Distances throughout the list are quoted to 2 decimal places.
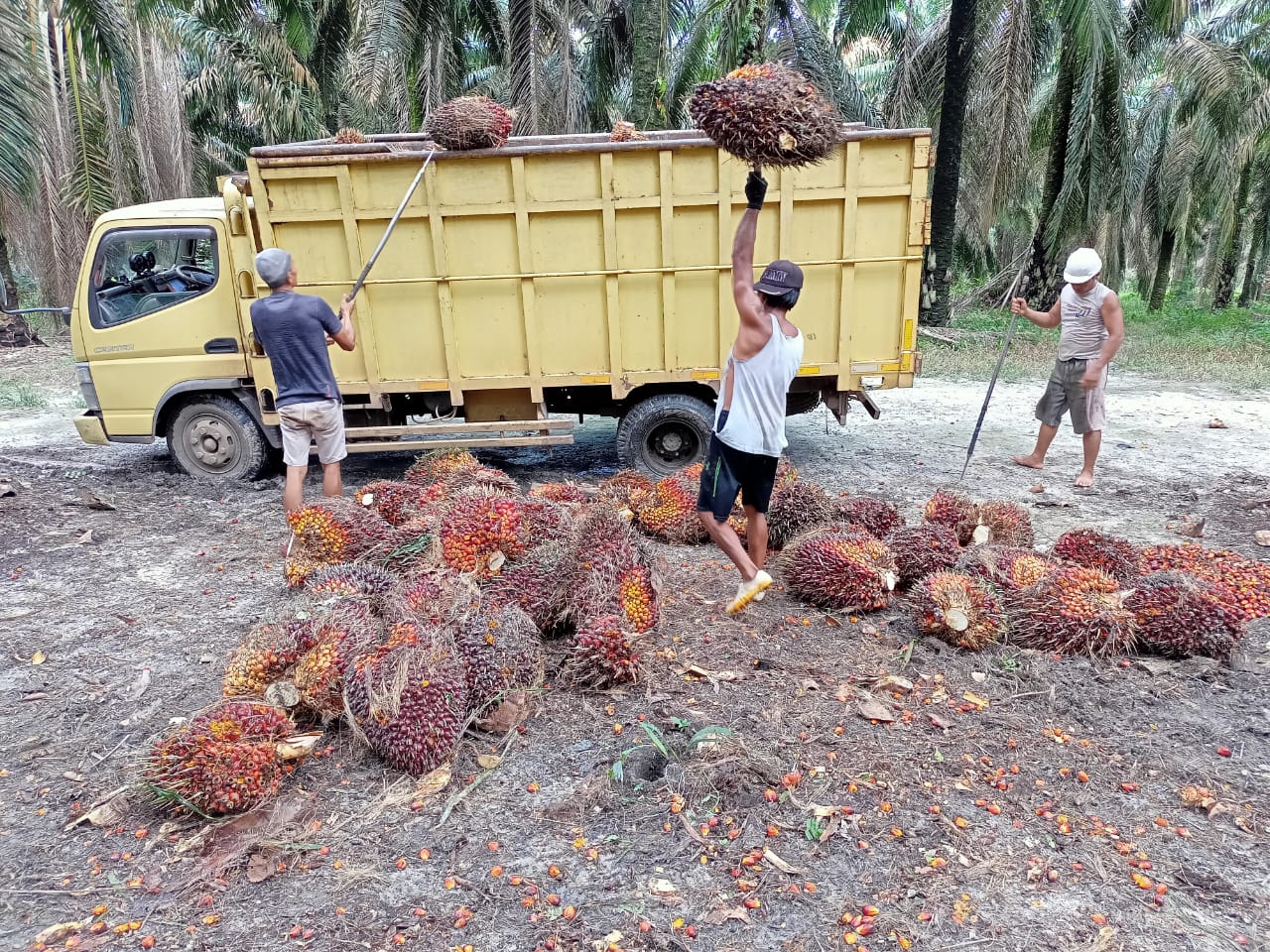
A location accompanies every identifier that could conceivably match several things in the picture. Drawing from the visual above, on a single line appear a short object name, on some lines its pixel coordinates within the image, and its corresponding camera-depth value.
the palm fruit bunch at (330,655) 3.13
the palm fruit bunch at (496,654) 3.30
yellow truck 6.10
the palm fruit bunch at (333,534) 4.40
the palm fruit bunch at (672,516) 5.24
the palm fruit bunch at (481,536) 3.99
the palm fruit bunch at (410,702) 2.97
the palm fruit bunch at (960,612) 3.75
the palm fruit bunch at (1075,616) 3.68
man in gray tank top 6.25
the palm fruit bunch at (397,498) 4.89
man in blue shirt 5.20
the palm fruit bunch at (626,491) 5.26
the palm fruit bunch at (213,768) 2.68
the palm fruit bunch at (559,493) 4.85
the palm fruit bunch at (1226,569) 4.00
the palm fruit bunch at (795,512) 4.98
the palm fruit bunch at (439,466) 5.59
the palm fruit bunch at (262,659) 3.18
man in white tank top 3.69
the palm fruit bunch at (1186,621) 3.64
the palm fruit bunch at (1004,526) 4.71
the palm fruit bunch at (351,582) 3.66
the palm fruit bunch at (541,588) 3.83
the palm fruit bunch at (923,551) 4.28
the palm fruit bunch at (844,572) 4.13
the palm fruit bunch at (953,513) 4.80
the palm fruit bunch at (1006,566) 3.96
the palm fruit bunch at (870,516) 4.80
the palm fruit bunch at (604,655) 3.42
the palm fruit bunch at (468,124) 5.90
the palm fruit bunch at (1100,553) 4.18
